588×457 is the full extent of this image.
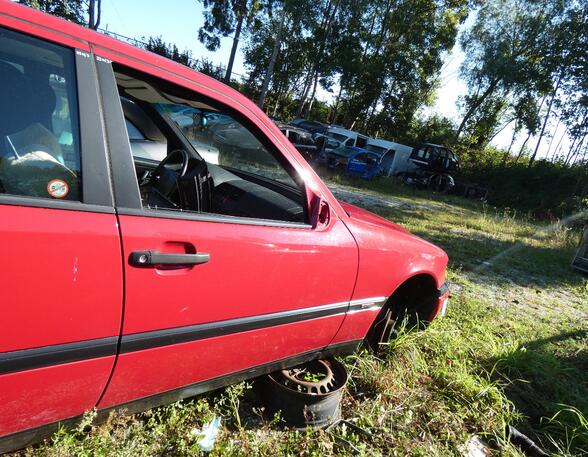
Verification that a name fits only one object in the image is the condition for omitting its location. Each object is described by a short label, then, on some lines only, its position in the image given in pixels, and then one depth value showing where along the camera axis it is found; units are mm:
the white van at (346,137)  20453
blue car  16469
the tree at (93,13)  23941
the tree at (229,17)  27453
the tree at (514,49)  23250
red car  1202
